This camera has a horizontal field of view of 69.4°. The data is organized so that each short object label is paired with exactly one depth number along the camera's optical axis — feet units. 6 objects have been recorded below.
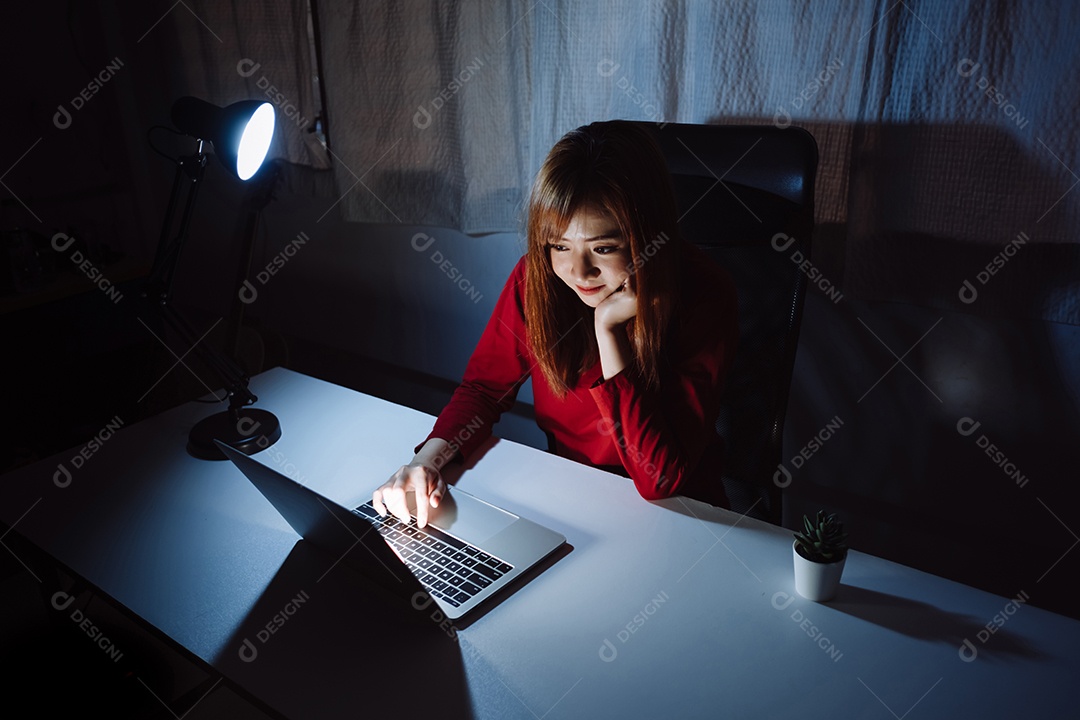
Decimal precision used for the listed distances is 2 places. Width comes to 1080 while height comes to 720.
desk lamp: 4.32
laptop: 3.07
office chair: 4.17
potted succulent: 3.11
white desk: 2.75
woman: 3.98
